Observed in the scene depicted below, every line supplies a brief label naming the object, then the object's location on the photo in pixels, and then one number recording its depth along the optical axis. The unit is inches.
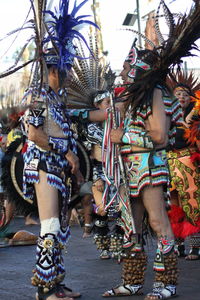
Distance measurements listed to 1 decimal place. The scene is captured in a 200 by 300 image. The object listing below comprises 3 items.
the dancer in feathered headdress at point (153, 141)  275.6
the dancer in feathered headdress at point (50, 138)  273.4
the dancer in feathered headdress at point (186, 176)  402.7
